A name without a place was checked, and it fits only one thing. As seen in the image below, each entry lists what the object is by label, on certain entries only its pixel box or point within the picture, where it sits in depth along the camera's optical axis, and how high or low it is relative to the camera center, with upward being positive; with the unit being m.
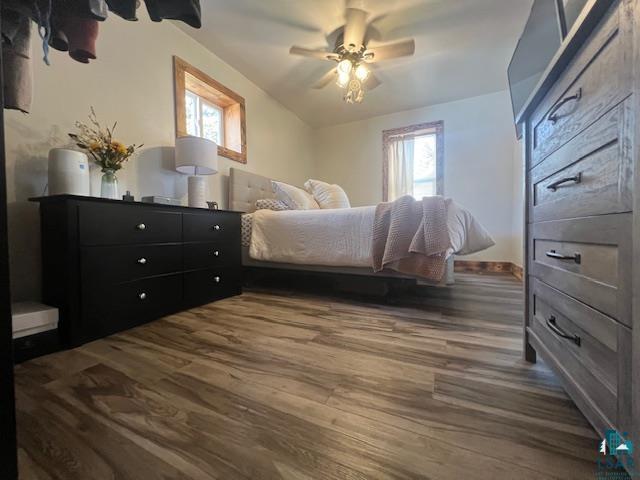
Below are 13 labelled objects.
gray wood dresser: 0.45 +0.05
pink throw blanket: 1.61 -0.01
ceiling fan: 2.05 +1.67
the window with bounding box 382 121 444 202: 3.70 +1.18
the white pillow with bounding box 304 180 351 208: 2.90 +0.50
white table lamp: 1.92 +0.60
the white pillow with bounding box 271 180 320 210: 2.68 +0.44
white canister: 1.28 +0.35
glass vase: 1.51 +0.32
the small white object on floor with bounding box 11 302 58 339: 1.03 -0.35
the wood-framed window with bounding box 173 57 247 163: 2.21 +1.36
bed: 1.87 -0.09
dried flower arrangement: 1.50 +0.56
